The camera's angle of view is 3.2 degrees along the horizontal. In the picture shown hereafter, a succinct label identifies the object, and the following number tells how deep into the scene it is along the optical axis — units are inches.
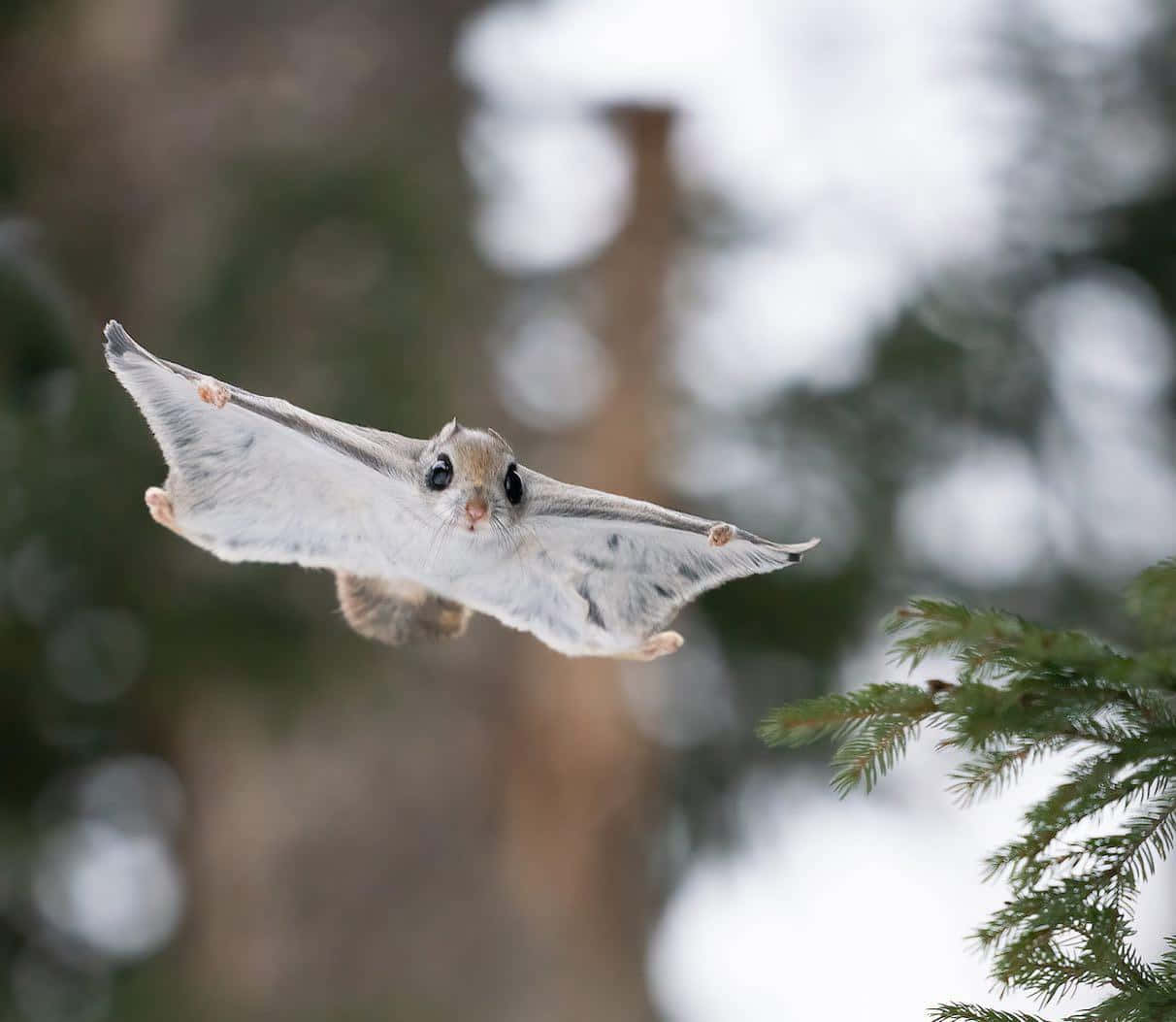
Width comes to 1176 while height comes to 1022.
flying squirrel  205.0
